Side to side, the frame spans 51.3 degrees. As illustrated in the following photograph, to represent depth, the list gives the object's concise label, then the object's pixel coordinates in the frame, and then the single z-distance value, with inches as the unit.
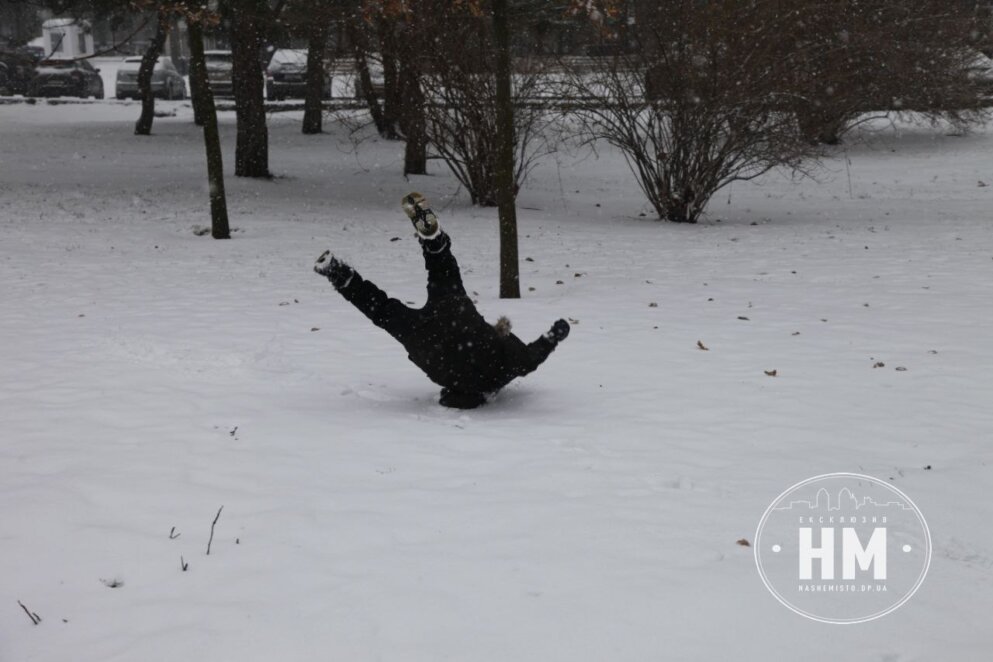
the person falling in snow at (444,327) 253.8
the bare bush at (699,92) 593.6
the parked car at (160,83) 1424.7
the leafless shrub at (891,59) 700.0
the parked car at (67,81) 1375.5
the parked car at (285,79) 1347.2
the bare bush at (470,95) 628.1
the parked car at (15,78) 1333.7
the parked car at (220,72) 1375.5
